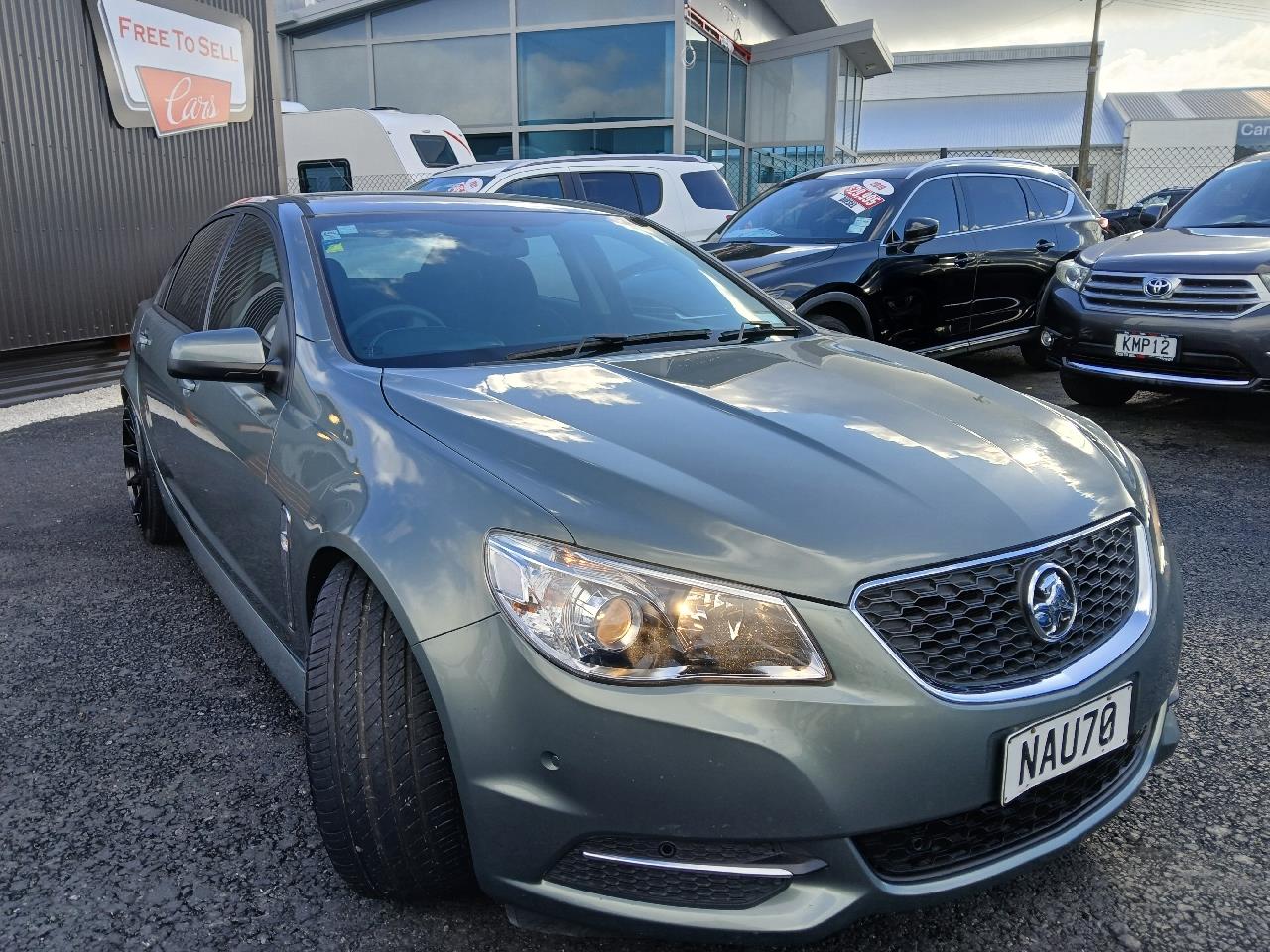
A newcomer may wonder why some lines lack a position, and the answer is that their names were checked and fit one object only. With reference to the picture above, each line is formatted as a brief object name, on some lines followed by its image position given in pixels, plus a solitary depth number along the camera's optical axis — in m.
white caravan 12.84
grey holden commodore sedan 1.53
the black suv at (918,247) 6.23
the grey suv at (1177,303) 5.08
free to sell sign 8.55
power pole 23.08
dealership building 17.95
